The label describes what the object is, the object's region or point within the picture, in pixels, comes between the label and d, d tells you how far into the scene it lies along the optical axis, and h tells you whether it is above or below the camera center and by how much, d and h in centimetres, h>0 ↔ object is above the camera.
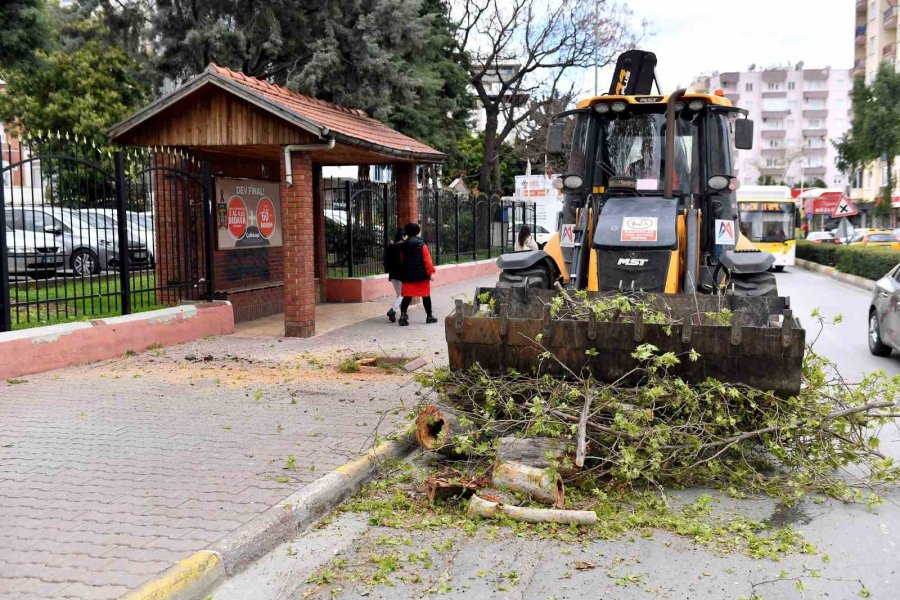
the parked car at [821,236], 4668 -33
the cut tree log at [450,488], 532 -169
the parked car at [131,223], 1023 +19
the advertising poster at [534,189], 3284 +186
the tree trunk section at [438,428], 606 -149
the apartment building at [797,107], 11275 +1764
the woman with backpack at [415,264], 1330 -49
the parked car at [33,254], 951 -19
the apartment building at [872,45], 6278 +1551
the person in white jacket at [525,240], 1745 -14
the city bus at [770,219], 2980 +45
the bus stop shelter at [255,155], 1154 +134
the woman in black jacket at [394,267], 1355 -54
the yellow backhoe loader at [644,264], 568 -31
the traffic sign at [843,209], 3366 +91
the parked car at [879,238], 3319 -32
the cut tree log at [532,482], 512 -161
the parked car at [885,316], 1040 -115
